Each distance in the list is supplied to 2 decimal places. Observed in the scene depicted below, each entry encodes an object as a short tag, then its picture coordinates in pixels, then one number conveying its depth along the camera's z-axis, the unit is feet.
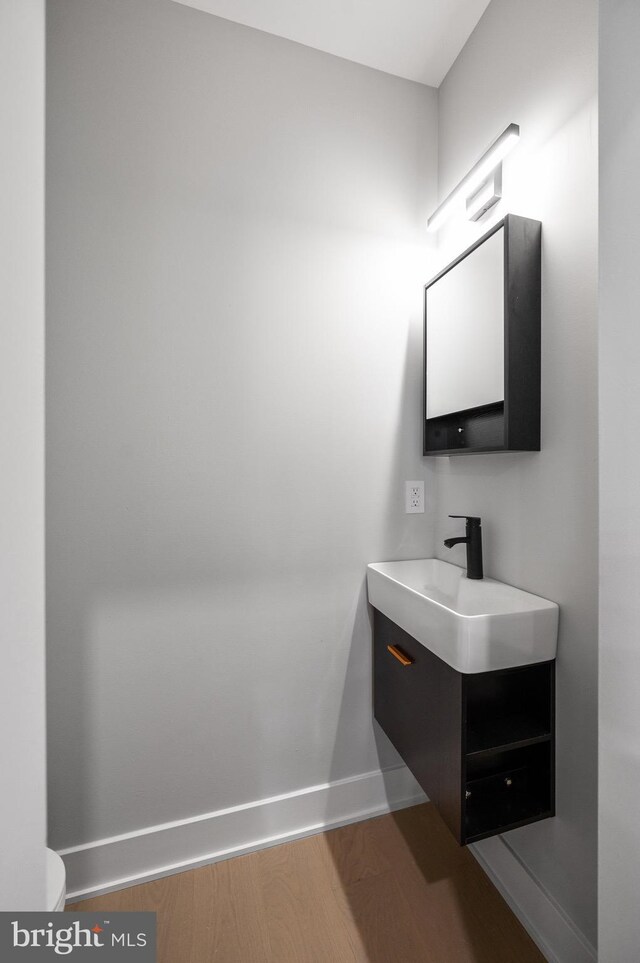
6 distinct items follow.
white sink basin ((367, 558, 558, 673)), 3.11
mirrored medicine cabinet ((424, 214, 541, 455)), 3.50
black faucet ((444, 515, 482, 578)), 4.10
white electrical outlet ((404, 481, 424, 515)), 5.01
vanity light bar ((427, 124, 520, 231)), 3.57
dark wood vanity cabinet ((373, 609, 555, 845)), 3.23
